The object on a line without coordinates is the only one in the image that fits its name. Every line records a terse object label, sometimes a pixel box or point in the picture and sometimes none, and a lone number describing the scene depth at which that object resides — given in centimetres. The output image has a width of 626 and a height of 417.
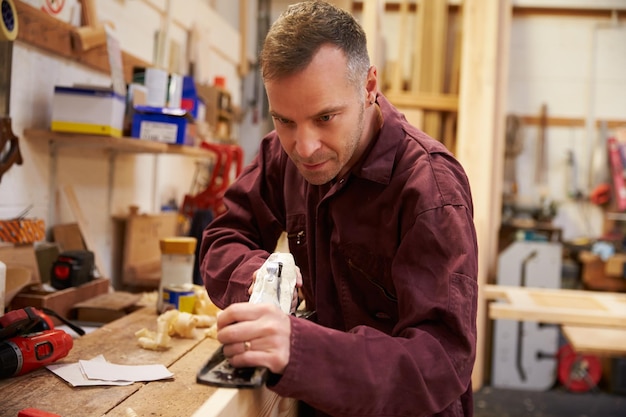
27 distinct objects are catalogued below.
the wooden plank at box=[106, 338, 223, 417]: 124
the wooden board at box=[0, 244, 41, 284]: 207
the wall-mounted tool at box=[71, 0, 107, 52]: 250
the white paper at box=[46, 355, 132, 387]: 138
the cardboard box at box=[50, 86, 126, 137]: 230
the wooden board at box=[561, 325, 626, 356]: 278
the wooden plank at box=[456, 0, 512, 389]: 385
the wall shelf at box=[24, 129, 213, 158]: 231
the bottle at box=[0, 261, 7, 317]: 164
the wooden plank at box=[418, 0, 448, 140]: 501
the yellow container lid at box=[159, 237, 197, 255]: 219
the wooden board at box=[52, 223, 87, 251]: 255
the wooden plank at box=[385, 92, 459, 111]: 489
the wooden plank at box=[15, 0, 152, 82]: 215
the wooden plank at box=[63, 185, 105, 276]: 263
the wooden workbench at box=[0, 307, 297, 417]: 119
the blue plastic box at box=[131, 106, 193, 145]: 251
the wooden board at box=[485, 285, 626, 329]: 275
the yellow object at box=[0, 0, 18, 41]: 193
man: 94
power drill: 141
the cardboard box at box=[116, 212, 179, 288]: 301
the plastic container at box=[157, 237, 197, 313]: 219
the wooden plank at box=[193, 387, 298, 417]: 83
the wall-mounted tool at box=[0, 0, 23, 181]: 196
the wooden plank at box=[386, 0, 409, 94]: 511
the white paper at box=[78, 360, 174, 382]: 142
